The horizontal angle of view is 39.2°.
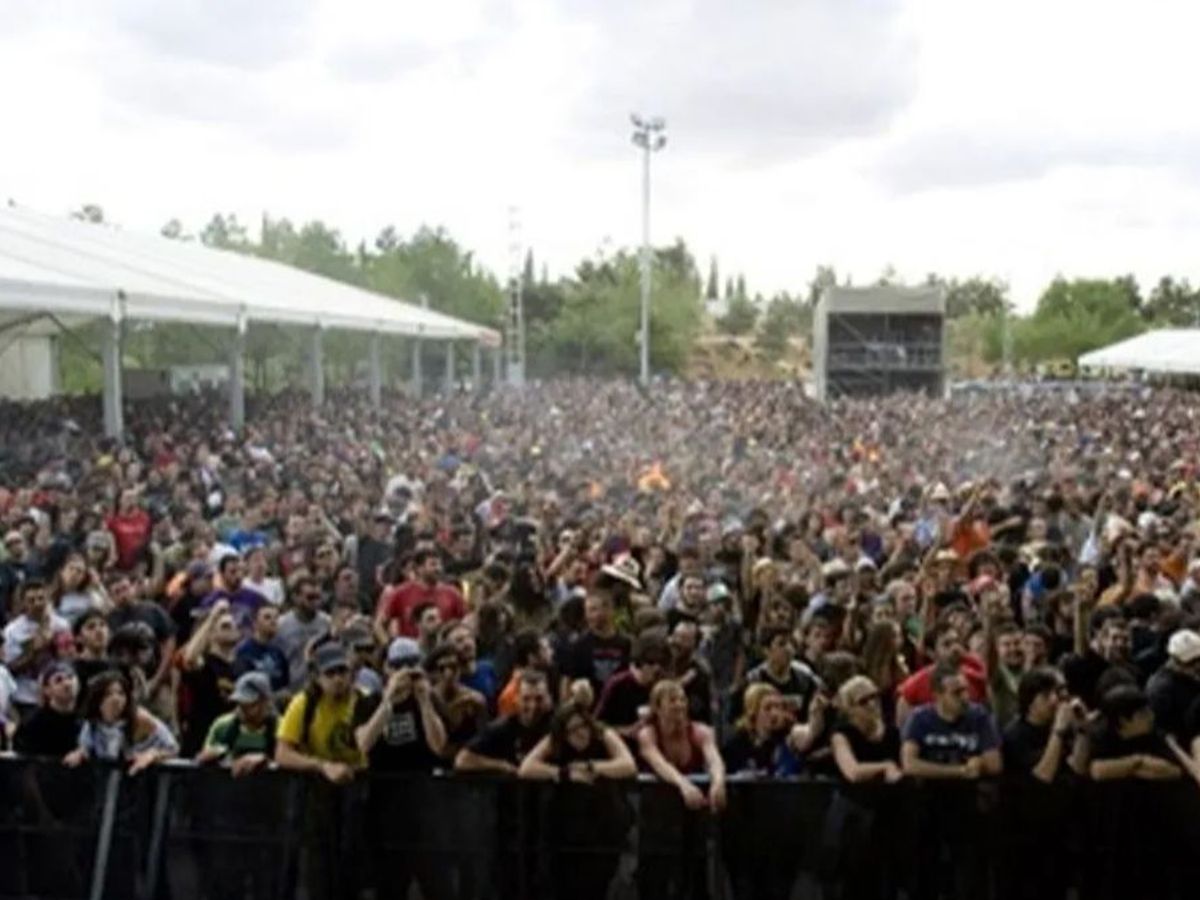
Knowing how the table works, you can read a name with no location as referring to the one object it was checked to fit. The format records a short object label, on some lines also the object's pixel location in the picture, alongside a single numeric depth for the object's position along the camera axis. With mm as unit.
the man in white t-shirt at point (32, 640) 8336
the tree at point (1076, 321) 129125
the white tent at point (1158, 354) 54156
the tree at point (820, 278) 143425
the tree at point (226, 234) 85738
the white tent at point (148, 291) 19516
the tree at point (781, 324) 142500
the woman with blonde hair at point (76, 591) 9758
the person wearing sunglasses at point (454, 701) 7035
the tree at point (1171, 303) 145250
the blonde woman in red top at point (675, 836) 6492
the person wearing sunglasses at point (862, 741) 6602
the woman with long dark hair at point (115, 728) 6875
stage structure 45188
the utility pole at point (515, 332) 74938
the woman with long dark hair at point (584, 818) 6527
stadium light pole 65625
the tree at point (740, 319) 147125
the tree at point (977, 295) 158500
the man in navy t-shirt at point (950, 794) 6578
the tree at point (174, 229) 82125
